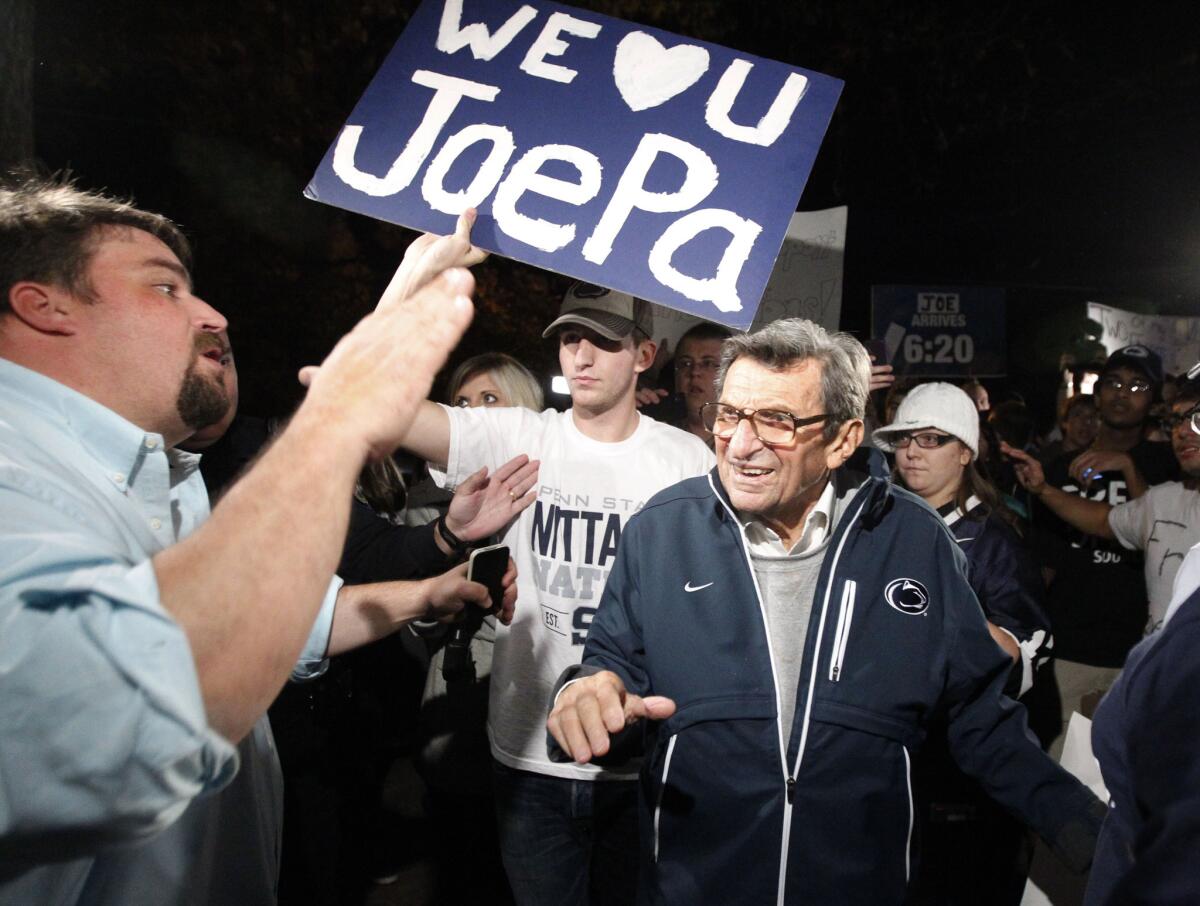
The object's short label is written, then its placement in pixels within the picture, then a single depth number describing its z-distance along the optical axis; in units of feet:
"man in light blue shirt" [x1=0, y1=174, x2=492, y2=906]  2.89
